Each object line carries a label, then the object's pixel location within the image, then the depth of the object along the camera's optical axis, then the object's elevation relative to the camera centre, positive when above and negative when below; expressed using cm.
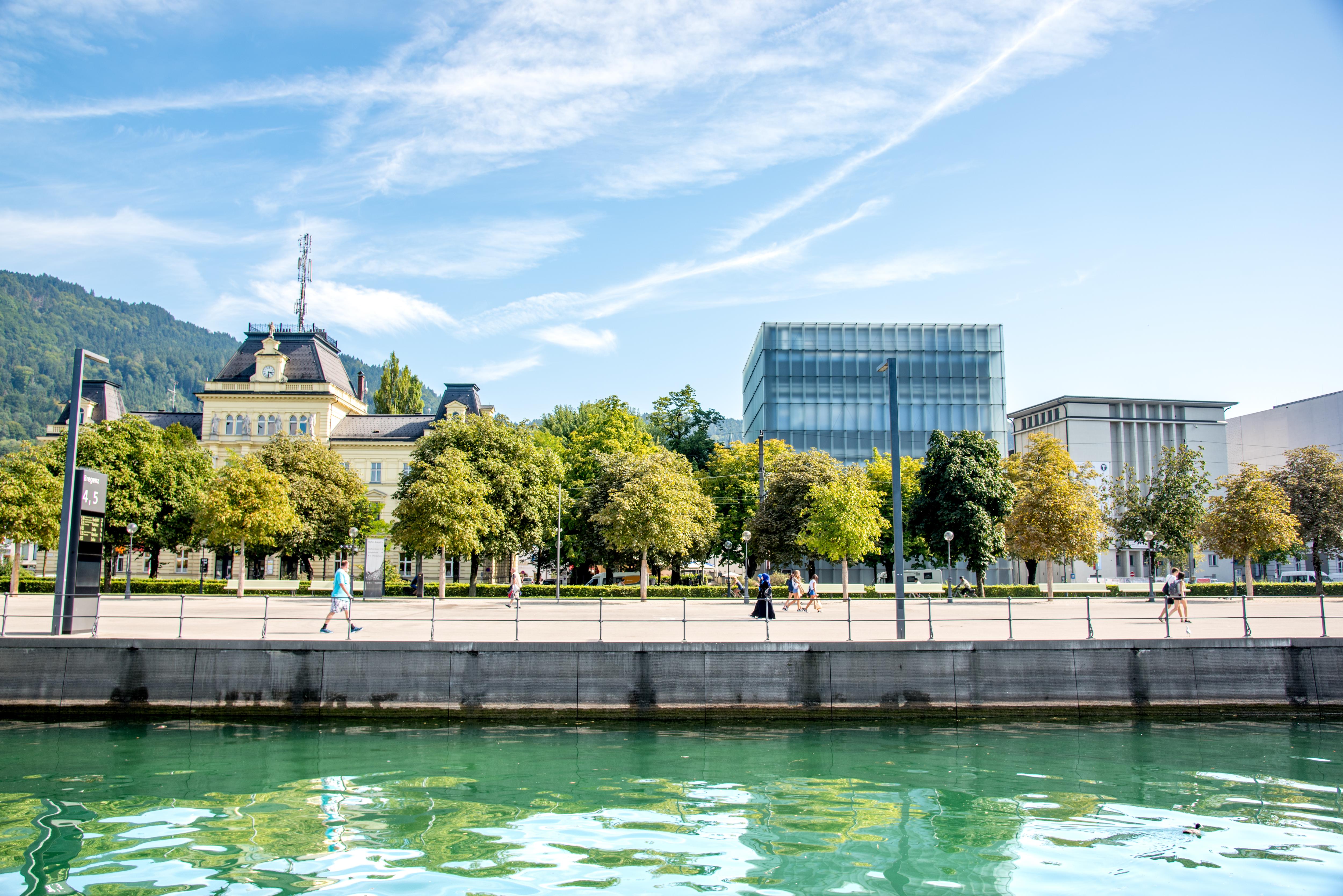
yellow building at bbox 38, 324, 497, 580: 7325 +1083
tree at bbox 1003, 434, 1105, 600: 4675 +90
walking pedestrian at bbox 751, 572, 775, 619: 2445 -197
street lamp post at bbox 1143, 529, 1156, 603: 4550 -112
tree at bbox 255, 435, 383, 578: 5484 +243
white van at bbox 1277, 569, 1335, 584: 7544 -371
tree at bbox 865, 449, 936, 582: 5491 +249
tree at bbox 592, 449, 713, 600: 4253 +111
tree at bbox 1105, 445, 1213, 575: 5359 +197
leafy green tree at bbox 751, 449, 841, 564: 4944 +135
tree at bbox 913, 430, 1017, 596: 5156 +240
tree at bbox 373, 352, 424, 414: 8906 +1518
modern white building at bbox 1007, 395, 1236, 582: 9306 +1181
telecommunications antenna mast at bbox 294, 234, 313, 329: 9281 +2880
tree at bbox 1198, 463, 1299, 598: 4775 +100
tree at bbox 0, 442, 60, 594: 4256 +153
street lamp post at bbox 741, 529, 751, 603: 3903 -104
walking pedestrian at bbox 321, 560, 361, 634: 2220 -158
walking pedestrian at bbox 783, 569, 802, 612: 3647 -230
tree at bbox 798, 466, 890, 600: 4366 +67
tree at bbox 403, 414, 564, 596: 5044 +391
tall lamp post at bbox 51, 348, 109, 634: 1883 +83
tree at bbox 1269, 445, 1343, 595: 5341 +264
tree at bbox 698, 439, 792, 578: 5797 +362
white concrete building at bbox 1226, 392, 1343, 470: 8744 +1178
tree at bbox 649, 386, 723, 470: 7856 +1061
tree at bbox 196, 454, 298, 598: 4694 +152
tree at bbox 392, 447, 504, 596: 4412 +121
